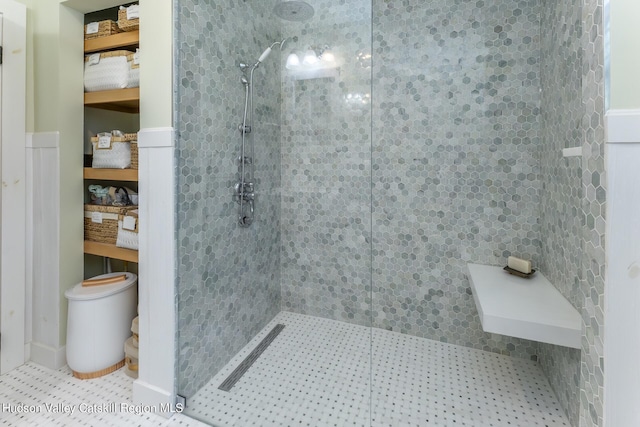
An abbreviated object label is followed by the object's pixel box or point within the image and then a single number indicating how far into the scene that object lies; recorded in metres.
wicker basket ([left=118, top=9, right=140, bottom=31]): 1.65
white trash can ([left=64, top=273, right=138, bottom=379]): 1.64
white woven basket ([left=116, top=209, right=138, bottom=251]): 1.71
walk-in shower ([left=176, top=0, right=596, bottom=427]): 1.50
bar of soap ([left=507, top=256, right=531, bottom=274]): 1.70
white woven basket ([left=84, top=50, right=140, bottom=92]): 1.71
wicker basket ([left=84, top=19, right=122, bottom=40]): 1.75
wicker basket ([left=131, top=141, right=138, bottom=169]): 1.74
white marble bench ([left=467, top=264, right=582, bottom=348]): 1.23
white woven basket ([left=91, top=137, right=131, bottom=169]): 1.75
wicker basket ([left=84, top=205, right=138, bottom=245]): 1.81
